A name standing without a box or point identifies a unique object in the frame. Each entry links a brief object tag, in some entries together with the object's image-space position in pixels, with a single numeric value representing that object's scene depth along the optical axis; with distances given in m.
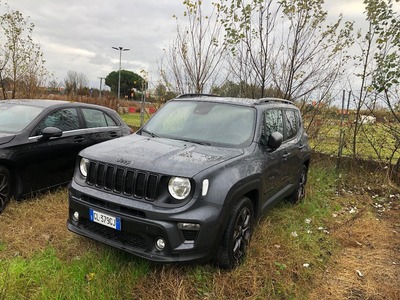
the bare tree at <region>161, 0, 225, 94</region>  8.16
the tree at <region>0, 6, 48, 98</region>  11.06
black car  4.37
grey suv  2.78
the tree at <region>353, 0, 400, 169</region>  6.70
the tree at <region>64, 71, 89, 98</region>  18.86
